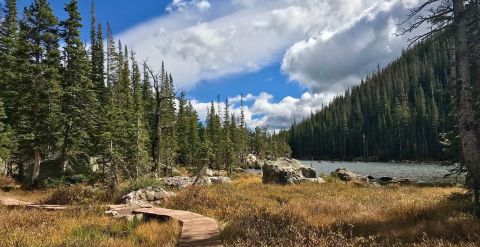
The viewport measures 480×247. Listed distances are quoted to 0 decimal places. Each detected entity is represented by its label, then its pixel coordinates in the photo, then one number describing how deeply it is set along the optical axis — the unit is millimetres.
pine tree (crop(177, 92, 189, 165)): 71625
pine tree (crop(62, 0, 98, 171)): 34031
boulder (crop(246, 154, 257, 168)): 105494
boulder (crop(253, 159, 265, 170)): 103200
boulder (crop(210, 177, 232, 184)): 31734
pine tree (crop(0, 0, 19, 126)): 34750
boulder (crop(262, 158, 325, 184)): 31205
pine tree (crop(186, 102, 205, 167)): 65006
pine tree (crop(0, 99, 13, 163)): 27594
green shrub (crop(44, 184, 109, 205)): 19453
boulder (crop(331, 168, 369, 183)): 40719
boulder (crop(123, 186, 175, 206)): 19270
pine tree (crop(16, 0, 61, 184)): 31969
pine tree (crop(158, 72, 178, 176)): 53447
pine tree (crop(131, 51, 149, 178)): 31359
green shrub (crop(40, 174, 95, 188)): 31266
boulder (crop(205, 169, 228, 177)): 63875
